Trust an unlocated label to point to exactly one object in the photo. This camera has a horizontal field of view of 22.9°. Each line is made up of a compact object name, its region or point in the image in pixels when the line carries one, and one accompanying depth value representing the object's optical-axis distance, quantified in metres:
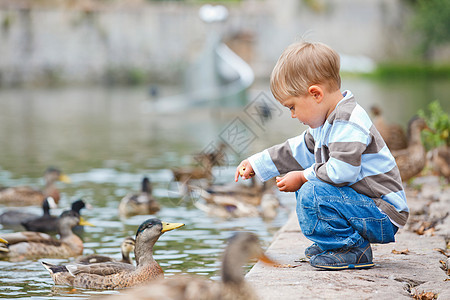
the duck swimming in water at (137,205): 12.52
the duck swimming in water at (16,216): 11.98
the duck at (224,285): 4.76
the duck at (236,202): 12.68
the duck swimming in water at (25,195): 13.76
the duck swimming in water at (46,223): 11.64
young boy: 6.44
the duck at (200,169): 14.97
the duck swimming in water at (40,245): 9.97
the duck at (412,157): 12.55
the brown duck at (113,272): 8.33
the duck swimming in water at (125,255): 9.17
